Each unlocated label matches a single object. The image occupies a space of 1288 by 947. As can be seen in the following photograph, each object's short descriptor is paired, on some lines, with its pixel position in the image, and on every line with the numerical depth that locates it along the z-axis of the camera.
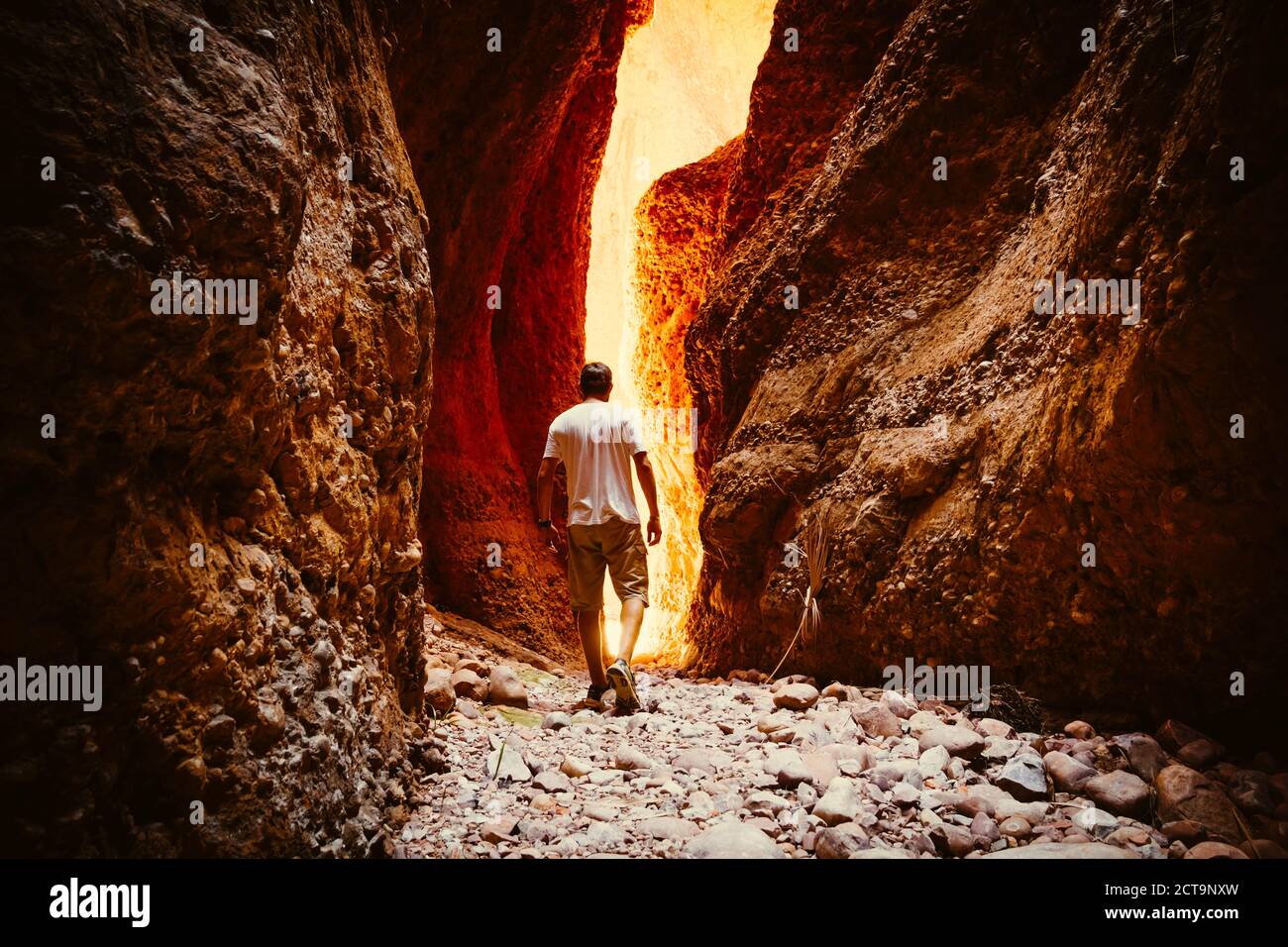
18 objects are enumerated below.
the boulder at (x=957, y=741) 2.64
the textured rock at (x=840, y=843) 1.97
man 4.41
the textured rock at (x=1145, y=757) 2.34
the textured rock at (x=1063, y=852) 1.83
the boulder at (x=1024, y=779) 2.30
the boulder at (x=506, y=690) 3.98
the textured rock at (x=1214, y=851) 1.83
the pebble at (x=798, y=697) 3.74
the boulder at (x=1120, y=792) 2.18
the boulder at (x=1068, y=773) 2.33
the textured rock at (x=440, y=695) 3.50
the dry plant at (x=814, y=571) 4.46
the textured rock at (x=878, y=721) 3.05
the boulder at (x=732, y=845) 1.98
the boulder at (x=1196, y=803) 2.01
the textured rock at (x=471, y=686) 3.98
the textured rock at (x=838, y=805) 2.17
